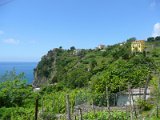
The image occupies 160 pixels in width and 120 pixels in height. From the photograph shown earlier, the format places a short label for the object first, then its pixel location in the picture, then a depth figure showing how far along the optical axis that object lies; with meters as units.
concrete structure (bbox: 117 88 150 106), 5.89
